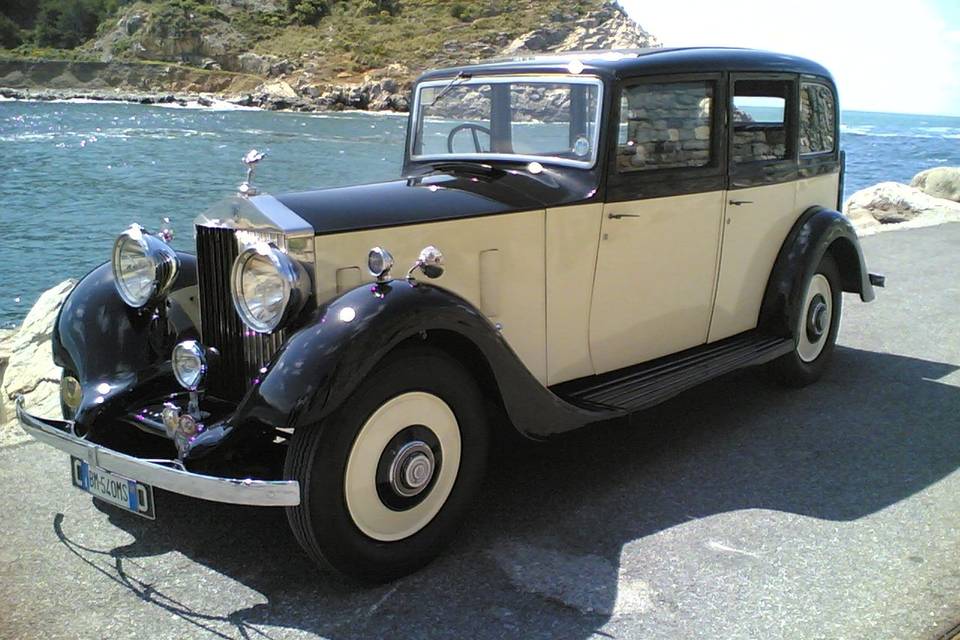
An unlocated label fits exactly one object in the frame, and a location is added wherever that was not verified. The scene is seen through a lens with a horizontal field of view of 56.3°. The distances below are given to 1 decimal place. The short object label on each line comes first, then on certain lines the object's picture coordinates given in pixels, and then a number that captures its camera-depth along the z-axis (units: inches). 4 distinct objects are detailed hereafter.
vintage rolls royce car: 118.6
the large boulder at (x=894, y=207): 529.0
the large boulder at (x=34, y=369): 233.0
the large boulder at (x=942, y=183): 605.6
